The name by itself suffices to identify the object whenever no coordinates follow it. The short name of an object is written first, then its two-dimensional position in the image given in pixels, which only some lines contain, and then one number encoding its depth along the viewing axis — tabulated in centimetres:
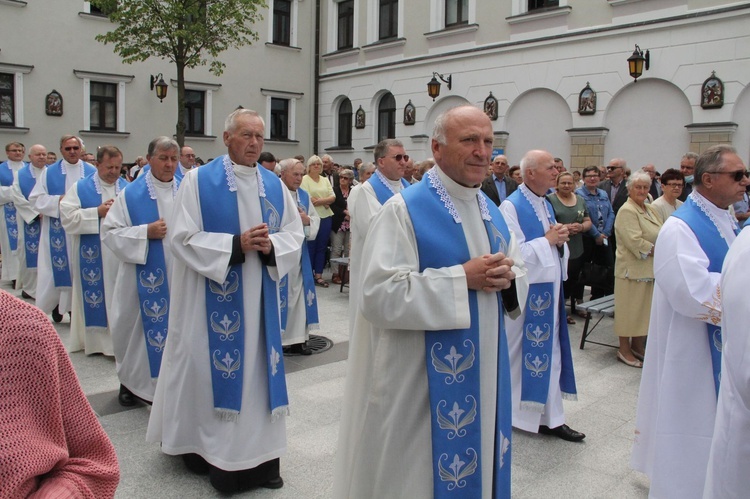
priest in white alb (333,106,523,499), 260
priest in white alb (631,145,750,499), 335
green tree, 1491
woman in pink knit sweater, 129
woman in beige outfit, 654
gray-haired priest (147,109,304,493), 367
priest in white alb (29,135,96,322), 748
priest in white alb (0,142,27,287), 982
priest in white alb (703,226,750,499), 199
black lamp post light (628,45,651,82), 1349
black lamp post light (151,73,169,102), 1805
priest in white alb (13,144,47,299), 878
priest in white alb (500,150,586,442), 455
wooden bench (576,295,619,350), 684
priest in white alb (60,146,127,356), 621
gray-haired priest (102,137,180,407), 484
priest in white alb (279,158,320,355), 655
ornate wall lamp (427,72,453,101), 1767
